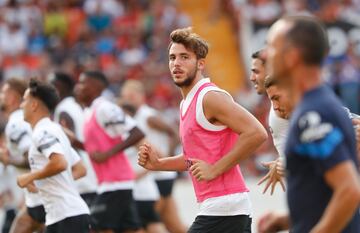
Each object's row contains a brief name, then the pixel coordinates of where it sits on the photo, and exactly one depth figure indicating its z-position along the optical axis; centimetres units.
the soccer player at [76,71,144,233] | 2281
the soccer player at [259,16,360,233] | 998
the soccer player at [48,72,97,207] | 2353
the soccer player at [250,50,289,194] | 1529
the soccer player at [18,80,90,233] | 1734
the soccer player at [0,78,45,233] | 1994
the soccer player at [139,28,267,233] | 1477
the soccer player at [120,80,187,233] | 2723
